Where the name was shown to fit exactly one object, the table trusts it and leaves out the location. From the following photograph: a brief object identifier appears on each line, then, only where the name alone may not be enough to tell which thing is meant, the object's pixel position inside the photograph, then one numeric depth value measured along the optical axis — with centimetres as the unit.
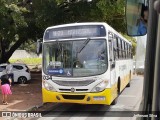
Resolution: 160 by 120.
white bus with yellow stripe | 1001
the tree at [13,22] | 1661
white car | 2080
